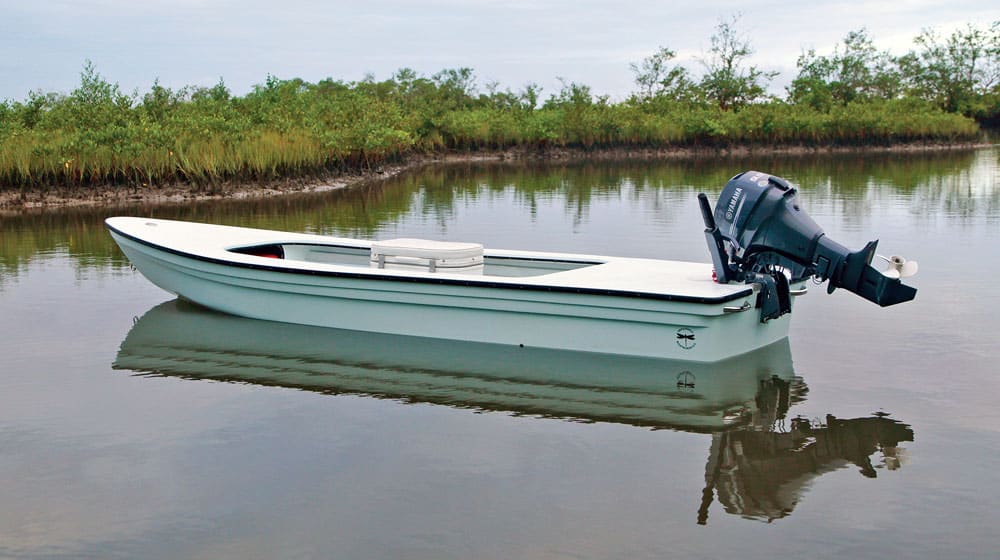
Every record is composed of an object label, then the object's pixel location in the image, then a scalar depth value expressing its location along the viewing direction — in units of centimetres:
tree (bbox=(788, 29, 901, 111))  4878
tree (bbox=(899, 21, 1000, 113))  5144
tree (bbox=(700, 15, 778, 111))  4719
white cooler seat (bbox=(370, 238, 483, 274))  823
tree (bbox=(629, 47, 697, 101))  4694
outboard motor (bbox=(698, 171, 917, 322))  678
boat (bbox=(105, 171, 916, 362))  699
